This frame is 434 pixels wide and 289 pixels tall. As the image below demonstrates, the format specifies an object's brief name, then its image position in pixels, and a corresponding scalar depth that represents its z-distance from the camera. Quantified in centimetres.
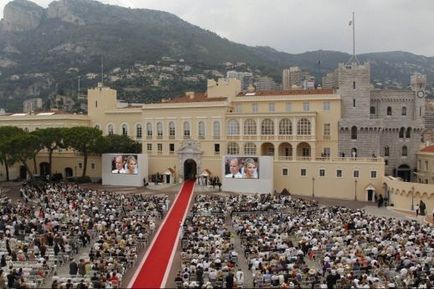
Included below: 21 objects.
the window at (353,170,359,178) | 5725
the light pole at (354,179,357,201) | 5718
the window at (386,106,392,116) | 6625
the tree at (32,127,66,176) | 6594
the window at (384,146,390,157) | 6612
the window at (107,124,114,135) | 7568
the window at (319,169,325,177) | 5856
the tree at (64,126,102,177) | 6606
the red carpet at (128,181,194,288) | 2578
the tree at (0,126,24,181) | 6172
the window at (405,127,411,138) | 6625
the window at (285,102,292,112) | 6488
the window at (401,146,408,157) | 6638
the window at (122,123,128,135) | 7494
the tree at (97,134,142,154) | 6762
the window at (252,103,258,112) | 6656
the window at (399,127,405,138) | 6631
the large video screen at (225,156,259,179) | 5703
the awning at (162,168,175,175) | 6594
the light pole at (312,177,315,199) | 5880
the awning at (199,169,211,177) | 6346
